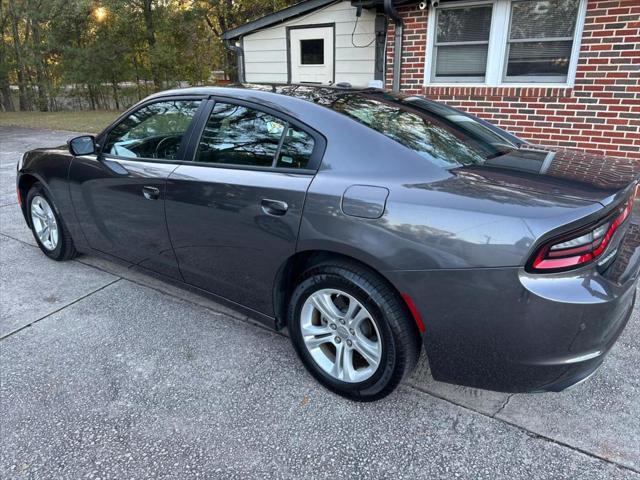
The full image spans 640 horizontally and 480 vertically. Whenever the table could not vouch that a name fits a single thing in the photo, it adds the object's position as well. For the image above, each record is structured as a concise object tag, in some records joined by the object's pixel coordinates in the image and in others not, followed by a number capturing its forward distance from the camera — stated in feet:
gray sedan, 5.78
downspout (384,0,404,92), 20.29
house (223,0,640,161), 17.37
